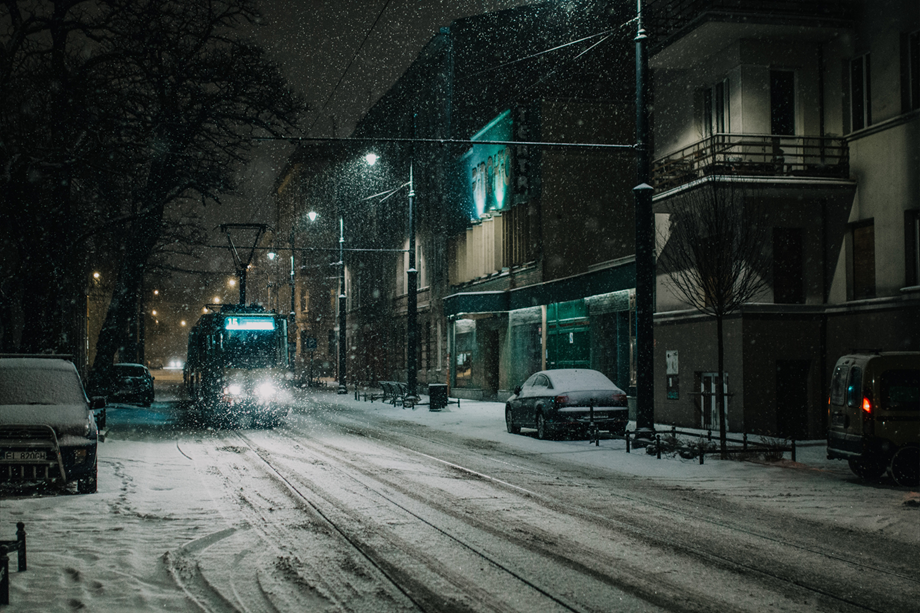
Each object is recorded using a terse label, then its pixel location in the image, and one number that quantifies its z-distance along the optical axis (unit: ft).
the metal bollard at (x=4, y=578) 20.04
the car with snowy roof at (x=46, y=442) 36.06
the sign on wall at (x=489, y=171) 118.52
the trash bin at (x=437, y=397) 104.94
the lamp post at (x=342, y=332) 142.82
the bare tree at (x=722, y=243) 56.44
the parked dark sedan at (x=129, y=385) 111.34
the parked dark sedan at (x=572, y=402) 63.21
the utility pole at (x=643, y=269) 55.62
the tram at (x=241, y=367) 78.74
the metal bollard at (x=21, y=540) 22.56
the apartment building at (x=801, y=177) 63.52
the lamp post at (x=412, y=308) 107.34
